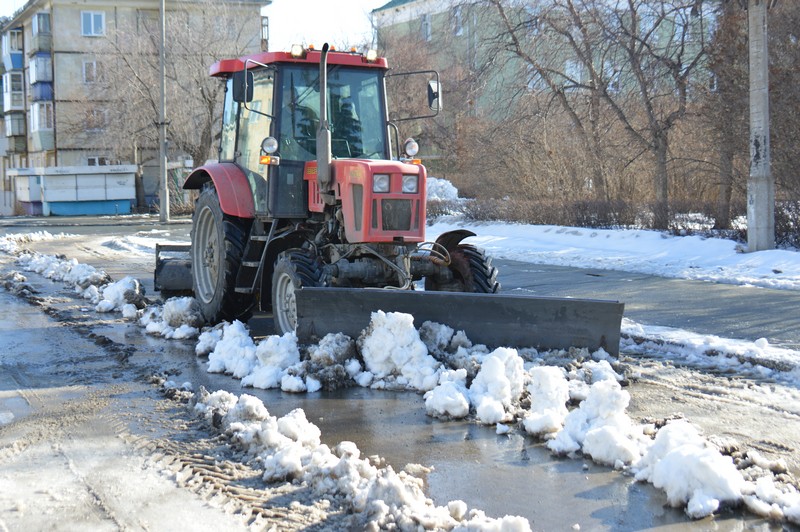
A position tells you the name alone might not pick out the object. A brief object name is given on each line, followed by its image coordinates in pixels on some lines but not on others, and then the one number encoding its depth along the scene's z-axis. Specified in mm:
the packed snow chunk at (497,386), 6031
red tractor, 7508
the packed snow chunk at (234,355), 7434
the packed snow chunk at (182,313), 9461
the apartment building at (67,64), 49000
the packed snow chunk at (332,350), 7159
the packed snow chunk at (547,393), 5852
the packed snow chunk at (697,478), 4446
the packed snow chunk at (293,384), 6887
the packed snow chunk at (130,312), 10328
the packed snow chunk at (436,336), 7392
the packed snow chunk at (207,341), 8276
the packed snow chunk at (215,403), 6070
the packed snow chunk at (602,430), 5164
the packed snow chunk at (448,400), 6137
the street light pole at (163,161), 31203
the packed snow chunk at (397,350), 7031
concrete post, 15031
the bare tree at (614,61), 20453
